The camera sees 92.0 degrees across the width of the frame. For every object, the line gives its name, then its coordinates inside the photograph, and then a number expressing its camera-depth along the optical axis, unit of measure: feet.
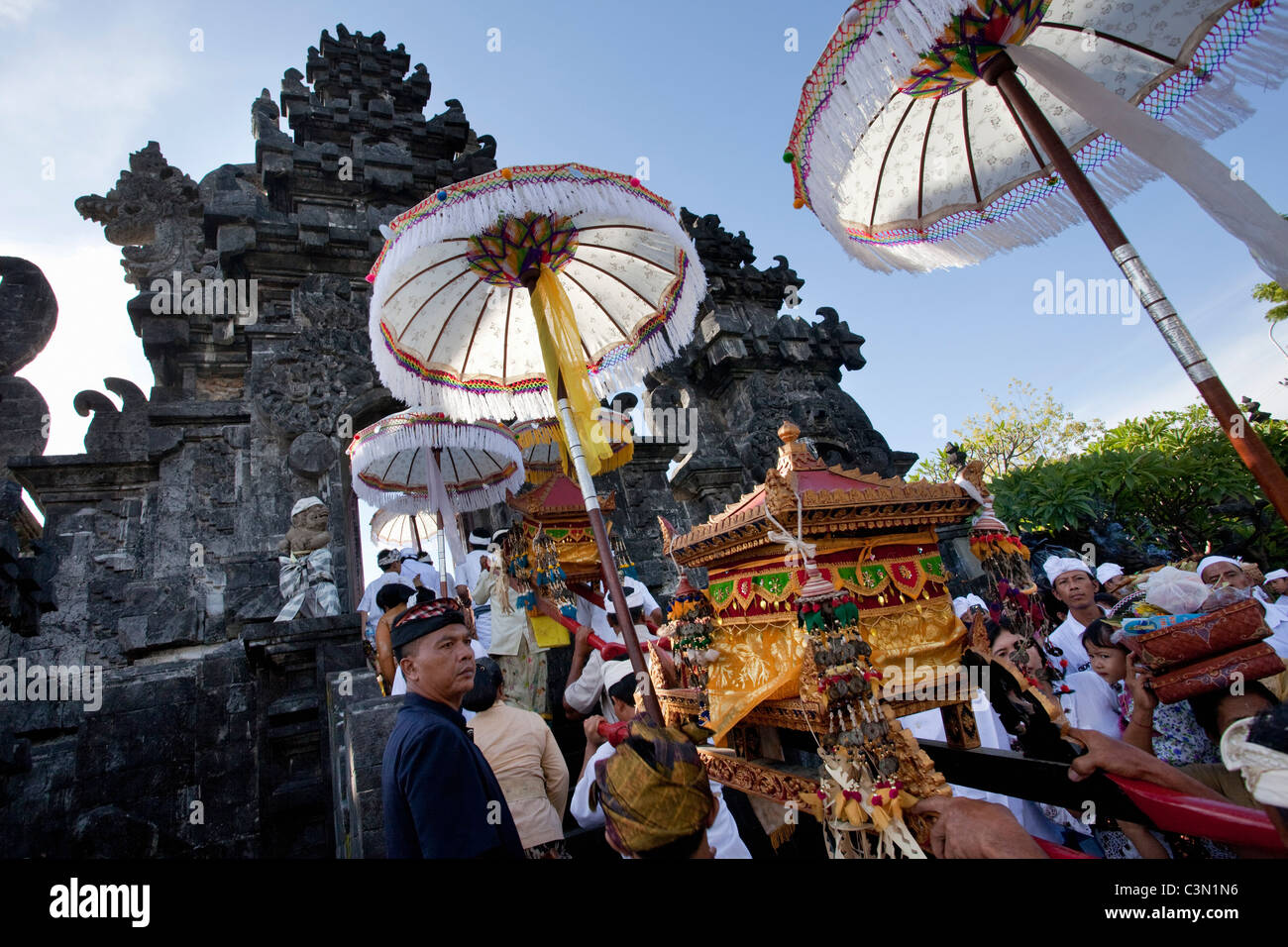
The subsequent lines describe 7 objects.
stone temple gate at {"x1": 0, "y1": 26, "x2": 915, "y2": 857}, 18.02
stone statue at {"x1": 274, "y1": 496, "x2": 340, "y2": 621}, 21.91
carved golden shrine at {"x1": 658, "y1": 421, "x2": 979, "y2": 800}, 10.38
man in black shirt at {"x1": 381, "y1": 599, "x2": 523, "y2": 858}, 7.09
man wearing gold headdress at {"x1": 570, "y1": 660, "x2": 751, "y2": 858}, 6.53
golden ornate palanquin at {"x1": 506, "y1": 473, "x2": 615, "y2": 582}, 18.66
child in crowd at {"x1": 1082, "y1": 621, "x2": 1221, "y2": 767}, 8.05
